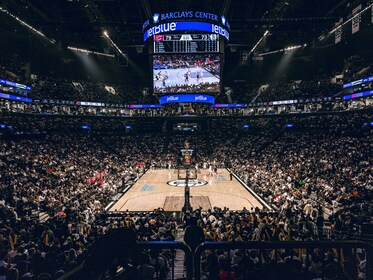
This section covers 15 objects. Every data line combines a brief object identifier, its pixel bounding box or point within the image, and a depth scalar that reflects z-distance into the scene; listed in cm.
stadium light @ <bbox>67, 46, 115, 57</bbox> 4582
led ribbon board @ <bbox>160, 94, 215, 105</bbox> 2908
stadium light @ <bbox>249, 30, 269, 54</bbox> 3433
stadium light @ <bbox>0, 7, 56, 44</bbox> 2424
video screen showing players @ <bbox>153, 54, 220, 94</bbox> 2795
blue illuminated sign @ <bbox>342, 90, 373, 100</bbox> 3311
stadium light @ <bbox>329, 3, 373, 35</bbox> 2411
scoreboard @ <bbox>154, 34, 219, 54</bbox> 2691
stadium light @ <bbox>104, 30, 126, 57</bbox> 3408
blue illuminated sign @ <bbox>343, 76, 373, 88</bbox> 3284
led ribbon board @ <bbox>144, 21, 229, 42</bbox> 2514
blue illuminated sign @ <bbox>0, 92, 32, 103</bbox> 3357
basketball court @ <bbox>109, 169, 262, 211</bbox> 2006
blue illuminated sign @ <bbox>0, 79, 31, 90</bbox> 3302
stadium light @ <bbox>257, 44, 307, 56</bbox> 4432
